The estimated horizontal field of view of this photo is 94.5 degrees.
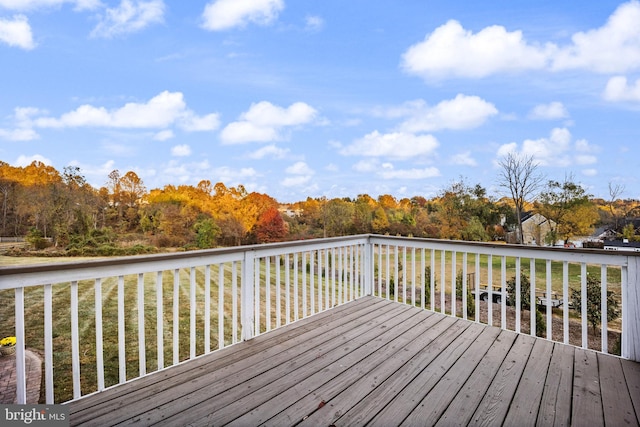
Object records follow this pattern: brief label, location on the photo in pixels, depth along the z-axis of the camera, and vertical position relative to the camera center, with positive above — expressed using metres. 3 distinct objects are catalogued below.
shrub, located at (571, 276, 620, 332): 7.39 -2.34
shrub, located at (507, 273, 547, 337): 7.91 -2.79
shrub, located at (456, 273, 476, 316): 9.00 -2.84
